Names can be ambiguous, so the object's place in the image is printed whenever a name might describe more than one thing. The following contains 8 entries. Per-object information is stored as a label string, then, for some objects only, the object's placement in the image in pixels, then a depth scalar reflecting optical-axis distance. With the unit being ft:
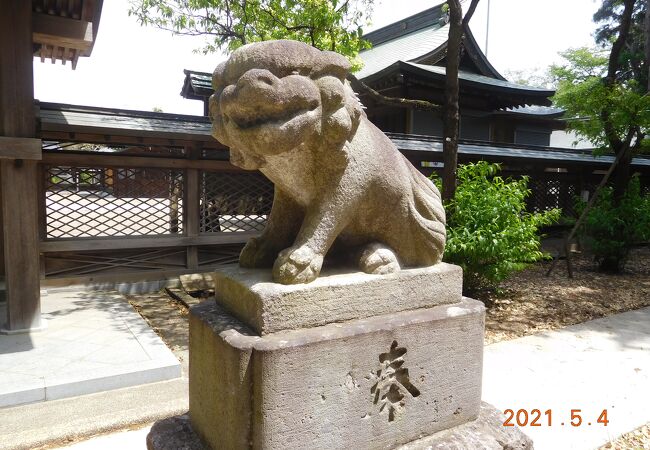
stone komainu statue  5.33
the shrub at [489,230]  17.22
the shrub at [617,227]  25.52
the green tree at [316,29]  19.58
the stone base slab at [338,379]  5.50
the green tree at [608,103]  24.43
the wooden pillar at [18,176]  13.56
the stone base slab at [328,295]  5.70
